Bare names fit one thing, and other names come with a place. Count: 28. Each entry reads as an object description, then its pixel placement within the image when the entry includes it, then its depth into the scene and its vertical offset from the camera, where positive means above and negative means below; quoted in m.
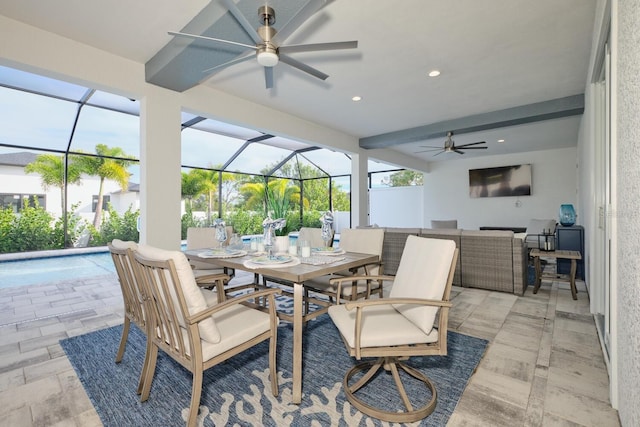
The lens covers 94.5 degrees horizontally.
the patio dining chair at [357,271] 2.32 -0.56
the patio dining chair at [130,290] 1.64 -0.47
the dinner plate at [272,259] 1.97 -0.33
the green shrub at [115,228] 7.72 -0.39
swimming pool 4.58 -1.00
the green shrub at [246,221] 9.20 -0.26
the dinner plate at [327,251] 2.41 -0.33
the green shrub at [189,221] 8.38 -0.23
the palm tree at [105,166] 7.28 +1.22
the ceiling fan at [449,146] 5.41 +1.20
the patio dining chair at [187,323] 1.31 -0.56
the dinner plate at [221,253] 2.33 -0.33
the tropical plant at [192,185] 8.27 +0.79
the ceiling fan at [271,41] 1.96 +1.20
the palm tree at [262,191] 9.38 +0.70
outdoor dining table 1.63 -0.37
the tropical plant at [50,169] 6.83 +1.05
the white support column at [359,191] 6.30 +0.43
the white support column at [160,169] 3.23 +0.50
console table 3.42 -0.61
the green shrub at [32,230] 6.55 -0.34
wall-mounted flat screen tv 7.77 +0.79
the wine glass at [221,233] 2.65 -0.19
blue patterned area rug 1.49 -1.03
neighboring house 6.64 +0.58
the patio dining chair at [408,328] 1.46 -0.61
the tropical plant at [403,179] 9.90 +1.10
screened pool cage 5.25 +1.37
